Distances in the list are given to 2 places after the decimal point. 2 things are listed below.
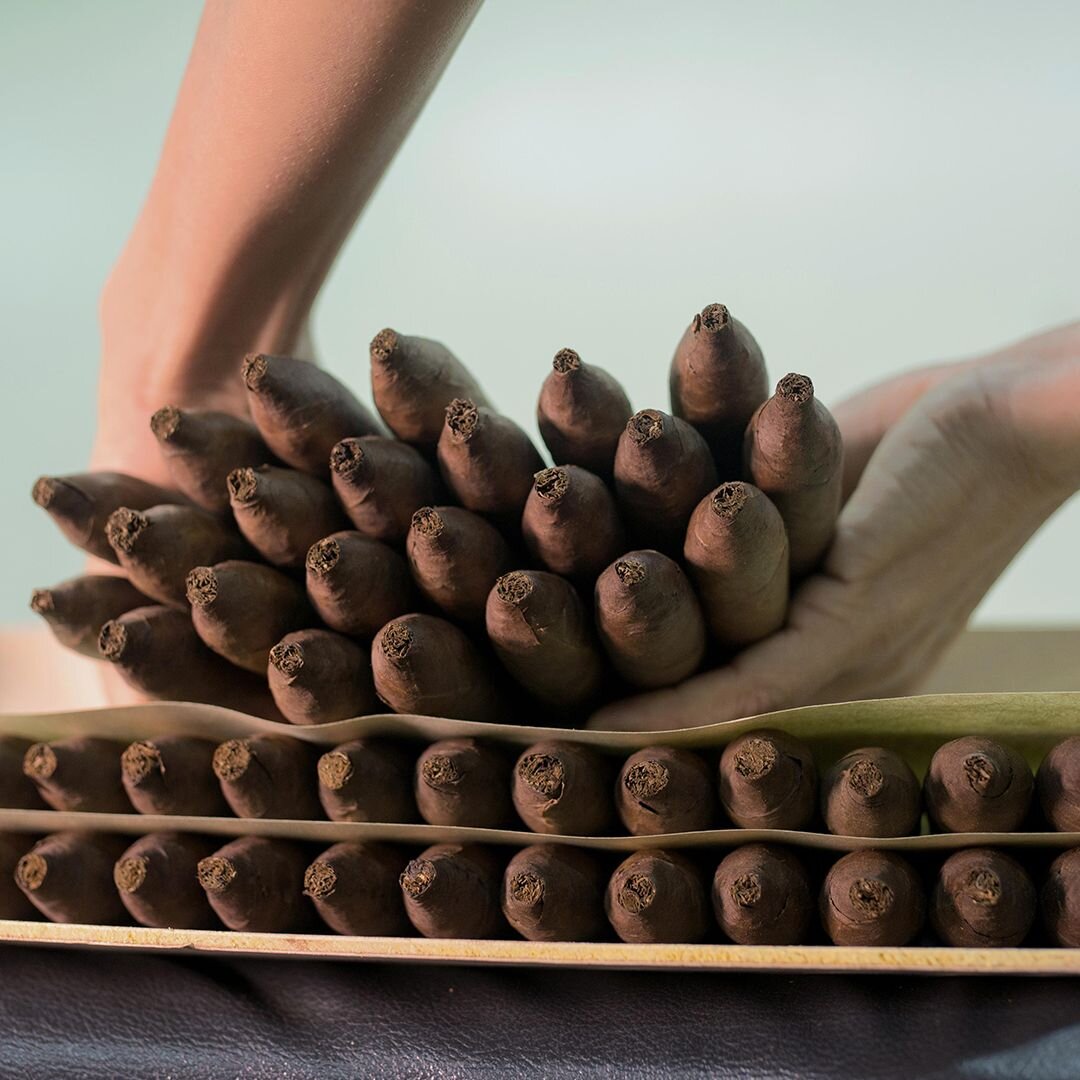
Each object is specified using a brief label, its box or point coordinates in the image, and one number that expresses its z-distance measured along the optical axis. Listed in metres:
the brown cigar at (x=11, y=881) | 0.38
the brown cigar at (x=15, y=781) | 0.39
